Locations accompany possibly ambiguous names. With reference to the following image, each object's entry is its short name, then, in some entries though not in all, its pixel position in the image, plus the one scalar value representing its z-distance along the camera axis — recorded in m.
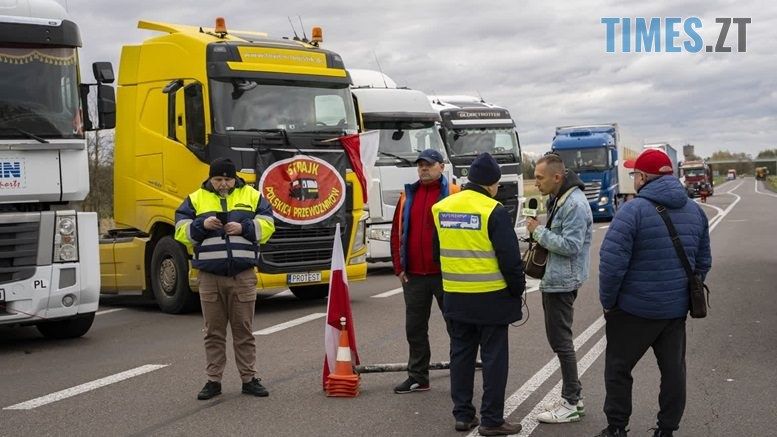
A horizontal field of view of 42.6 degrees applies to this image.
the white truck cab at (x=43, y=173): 9.72
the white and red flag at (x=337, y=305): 7.89
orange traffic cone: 7.46
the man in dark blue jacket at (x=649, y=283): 5.61
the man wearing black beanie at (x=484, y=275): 6.06
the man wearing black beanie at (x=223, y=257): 7.50
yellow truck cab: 11.91
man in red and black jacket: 7.41
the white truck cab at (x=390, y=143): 17.17
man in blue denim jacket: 6.38
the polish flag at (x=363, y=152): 12.69
